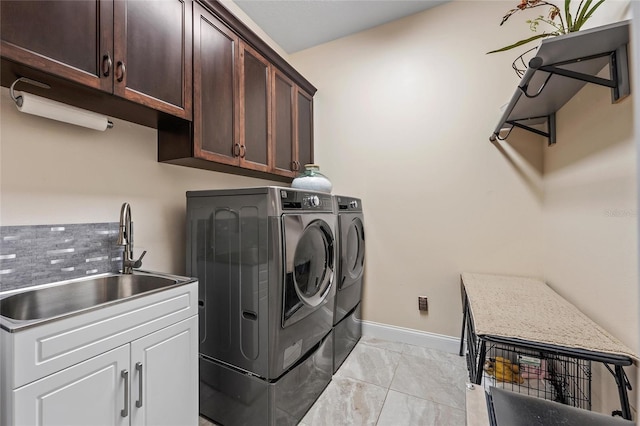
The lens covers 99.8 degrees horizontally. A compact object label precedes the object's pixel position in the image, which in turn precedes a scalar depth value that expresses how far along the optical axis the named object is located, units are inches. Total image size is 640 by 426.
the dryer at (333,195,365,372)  81.0
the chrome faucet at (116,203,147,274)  53.4
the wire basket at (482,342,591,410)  54.7
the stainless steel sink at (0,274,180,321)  41.2
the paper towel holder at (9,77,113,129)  40.6
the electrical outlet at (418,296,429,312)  94.6
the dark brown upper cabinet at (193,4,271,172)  61.2
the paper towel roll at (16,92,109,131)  41.8
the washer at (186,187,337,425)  52.6
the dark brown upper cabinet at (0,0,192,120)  35.9
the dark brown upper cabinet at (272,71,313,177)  89.4
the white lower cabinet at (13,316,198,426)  30.6
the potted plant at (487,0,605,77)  44.3
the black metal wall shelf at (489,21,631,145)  39.5
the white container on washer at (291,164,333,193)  85.9
